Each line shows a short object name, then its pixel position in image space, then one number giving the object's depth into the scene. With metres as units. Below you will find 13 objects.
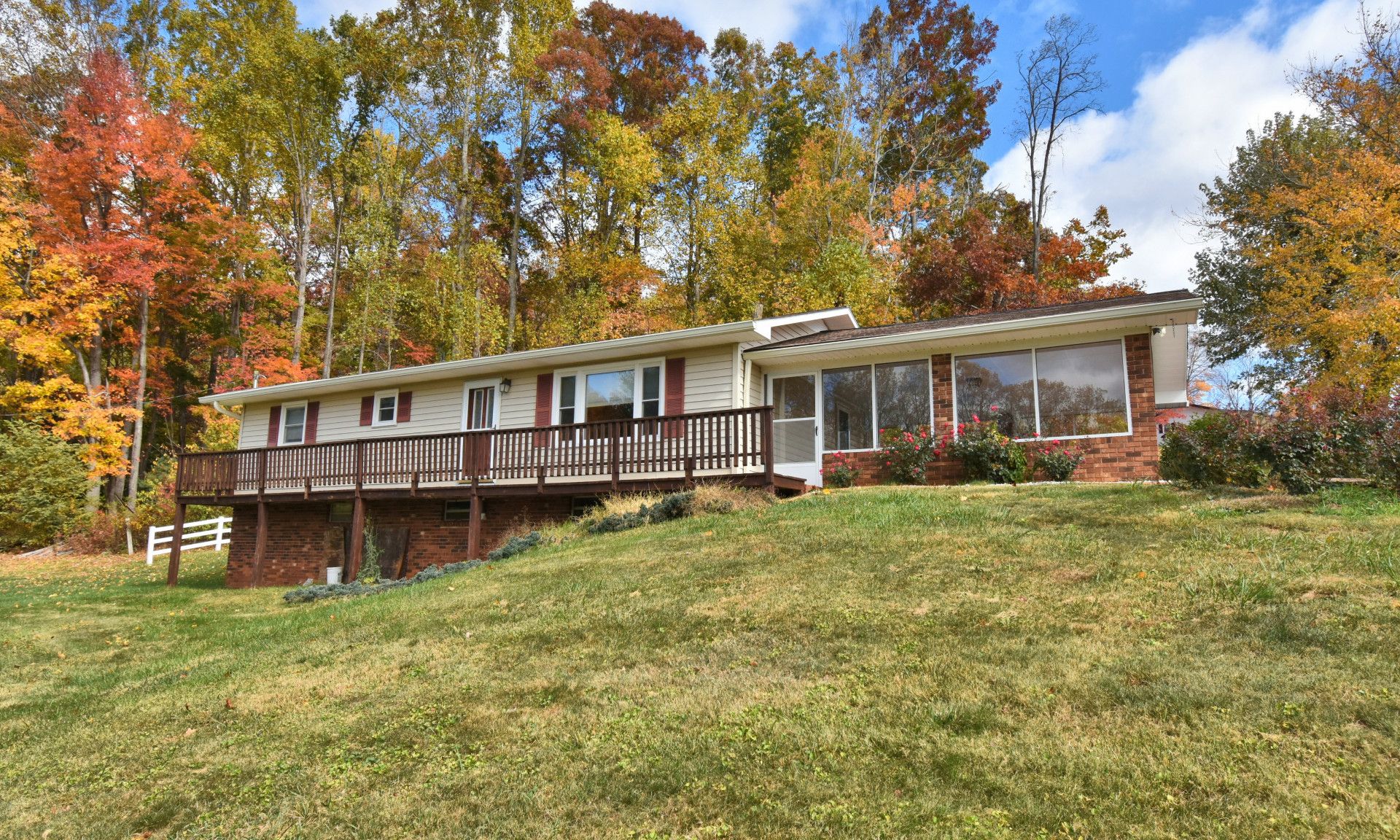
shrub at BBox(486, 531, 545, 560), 11.46
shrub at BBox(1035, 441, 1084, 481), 12.47
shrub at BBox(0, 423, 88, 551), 23.03
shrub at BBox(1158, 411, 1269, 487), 8.92
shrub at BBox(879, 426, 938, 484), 13.59
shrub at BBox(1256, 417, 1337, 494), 8.40
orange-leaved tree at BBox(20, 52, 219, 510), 22.66
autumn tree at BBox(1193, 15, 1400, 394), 18.23
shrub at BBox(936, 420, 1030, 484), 12.76
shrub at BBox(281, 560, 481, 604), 11.15
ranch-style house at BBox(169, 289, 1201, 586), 12.51
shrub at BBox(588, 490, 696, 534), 11.23
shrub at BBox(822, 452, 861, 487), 14.27
